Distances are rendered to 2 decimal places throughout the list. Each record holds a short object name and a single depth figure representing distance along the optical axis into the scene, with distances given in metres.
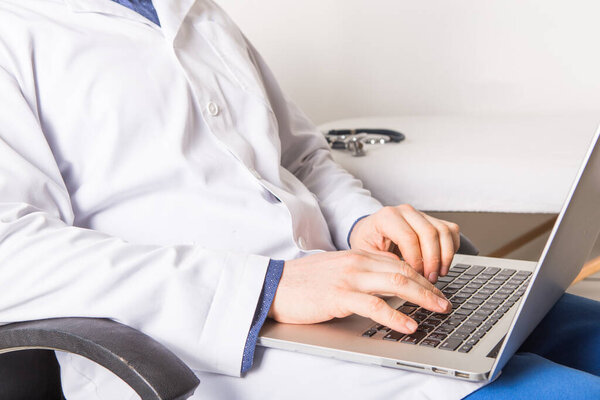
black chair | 0.83
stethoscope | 2.03
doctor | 0.99
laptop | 0.84
